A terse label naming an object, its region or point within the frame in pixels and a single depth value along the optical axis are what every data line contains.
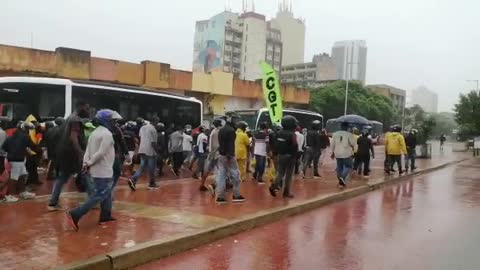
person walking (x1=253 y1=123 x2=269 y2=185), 13.58
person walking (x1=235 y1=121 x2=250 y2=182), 12.27
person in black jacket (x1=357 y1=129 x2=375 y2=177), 16.23
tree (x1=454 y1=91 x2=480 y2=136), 45.34
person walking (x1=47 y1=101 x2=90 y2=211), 7.90
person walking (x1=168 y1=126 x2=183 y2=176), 14.78
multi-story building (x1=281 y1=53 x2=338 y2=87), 111.69
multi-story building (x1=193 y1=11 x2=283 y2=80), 110.88
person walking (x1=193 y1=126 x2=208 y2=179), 14.14
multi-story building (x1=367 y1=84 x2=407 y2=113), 116.39
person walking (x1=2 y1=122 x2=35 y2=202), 9.02
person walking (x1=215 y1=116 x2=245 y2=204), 9.73
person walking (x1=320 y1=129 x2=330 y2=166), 17.16
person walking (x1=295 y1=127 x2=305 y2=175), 14.07
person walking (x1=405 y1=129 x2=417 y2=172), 19.16
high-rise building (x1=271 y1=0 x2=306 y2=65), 138.75
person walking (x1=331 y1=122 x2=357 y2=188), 13.19
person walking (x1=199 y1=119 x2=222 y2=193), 10.86
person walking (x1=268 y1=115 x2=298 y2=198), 10.50
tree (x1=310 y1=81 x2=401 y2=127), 63.56
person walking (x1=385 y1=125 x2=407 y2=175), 17.38
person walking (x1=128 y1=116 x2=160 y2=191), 10.88
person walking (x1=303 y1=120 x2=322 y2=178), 15.84
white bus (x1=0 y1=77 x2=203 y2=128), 14.13
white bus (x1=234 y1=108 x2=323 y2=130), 24.78
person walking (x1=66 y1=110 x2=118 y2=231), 7.16
